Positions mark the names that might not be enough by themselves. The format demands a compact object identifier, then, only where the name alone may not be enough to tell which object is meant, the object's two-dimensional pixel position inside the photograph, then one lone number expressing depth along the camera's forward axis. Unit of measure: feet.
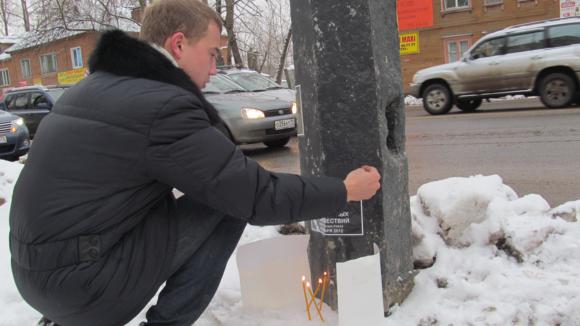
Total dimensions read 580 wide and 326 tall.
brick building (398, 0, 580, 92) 77.66
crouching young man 5.48
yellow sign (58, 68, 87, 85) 127.53
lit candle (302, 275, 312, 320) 8.18
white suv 37.37
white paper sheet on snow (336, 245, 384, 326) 6.80
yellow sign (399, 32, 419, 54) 82.12
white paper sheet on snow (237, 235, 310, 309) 8.39
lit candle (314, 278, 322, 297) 8.24
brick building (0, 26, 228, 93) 128.30
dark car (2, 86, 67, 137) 48.11
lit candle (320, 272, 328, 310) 8.18
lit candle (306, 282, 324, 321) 8.08
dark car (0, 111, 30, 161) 36.65
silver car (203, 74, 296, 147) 28.53
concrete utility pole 7.46
